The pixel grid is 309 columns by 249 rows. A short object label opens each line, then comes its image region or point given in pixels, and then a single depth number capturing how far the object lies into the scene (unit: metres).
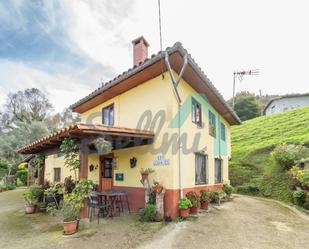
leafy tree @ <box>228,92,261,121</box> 38.69
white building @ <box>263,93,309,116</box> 36.94
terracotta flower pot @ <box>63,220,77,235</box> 5.76
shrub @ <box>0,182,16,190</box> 19.34
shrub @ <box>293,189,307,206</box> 9.54
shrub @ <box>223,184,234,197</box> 11.31
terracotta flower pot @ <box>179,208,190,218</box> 7.16
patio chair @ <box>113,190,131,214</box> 8.16
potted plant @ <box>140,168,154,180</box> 7.40
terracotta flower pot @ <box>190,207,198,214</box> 7.71
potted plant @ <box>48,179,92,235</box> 5.82
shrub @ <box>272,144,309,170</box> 12.58
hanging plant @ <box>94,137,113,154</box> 6.27
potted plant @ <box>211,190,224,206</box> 9.82
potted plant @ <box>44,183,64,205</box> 7.88
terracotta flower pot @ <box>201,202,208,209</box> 8.61
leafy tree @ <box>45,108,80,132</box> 29.32
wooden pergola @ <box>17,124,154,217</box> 5.94
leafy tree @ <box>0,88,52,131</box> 27.61
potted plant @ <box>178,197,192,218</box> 7.10
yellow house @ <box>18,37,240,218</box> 7.00
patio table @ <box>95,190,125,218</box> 7.40
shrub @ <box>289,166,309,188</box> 9.77
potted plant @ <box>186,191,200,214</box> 7.58
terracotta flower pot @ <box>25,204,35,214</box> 8.81
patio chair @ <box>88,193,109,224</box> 6.79
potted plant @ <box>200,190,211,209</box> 8.50
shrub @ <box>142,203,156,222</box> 6.75
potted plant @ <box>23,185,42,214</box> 8.84
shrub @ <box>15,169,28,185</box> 22.27
